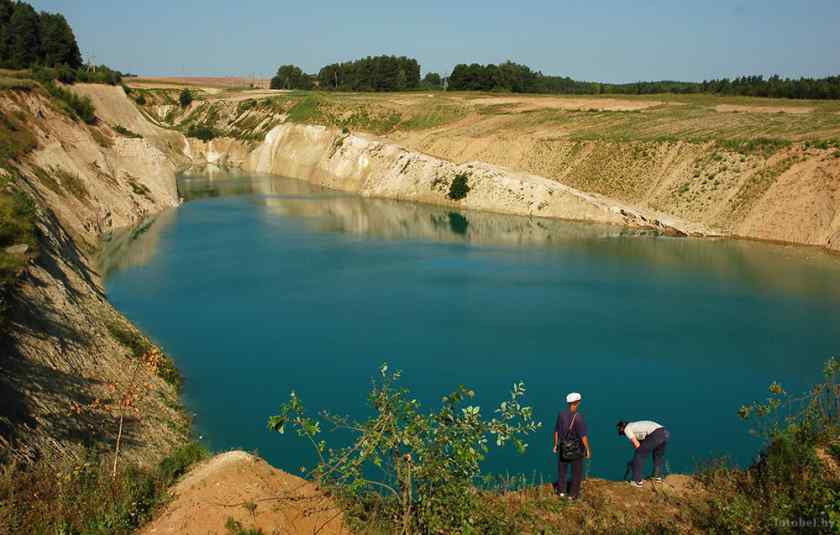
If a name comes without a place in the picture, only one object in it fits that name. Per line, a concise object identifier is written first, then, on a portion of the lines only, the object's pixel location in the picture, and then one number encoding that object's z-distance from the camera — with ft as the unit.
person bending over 43.80
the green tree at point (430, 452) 31.09
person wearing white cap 40.63
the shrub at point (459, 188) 208.13
